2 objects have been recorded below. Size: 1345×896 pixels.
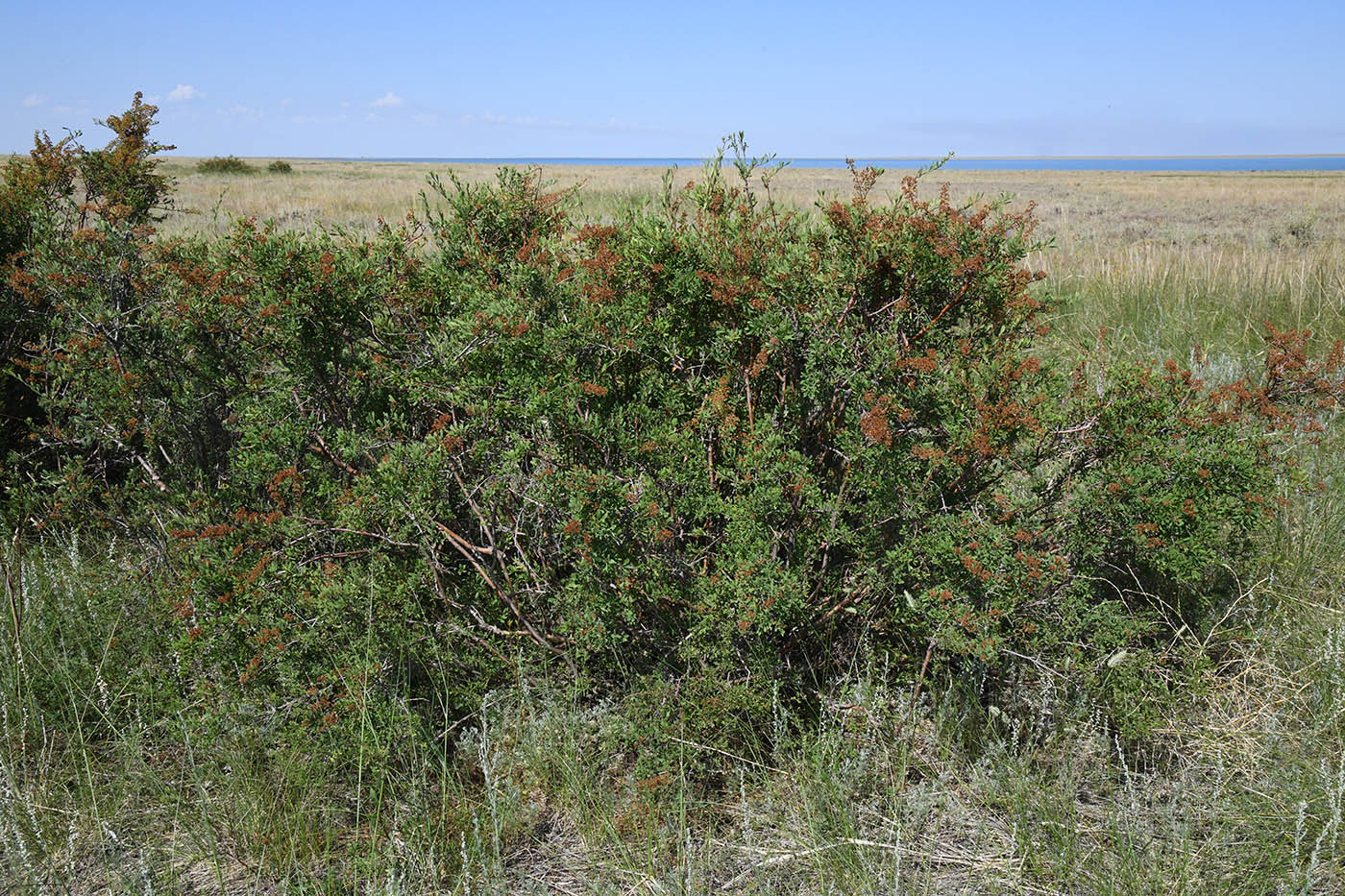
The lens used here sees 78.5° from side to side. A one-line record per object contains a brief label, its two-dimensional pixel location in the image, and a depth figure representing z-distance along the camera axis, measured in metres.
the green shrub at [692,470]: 2.13
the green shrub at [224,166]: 38.25
